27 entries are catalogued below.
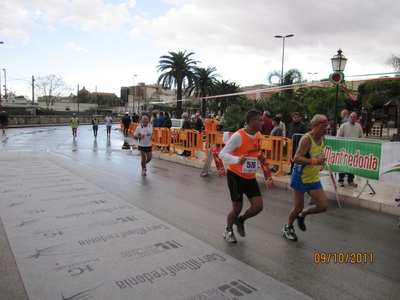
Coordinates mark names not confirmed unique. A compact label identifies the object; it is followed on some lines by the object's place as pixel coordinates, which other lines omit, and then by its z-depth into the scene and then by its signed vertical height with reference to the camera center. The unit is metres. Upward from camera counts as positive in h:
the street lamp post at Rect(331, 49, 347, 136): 12.53 +2.19
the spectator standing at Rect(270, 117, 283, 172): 10.29 -0.36
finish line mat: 3.41 -1.78
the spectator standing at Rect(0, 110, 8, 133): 29.33 -0.78
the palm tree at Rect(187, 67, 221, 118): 40.40 +3.97
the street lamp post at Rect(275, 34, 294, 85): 40.17 +9.68
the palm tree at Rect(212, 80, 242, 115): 44.88 +2.70
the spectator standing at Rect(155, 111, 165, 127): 16.38 -0.29
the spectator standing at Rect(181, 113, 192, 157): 14.39 -0.47
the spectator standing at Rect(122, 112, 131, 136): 27.25 -0.66
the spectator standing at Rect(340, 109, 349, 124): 9.73 +0.15
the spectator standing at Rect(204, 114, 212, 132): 17.62 -0.41
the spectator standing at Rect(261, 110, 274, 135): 11.15 -0.21
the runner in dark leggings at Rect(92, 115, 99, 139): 23.06 -0.95
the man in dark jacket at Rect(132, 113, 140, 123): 28.16 -0.31
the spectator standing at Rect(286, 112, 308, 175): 9.29 -0.30
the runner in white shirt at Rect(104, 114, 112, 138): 24.34 -0.69
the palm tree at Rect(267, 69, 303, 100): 40.25 +5.18
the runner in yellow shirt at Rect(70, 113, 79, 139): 23.35 -0.80
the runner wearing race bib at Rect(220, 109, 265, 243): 4.54 -0.63
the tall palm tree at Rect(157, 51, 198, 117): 37.47 +5.16
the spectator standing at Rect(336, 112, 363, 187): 8.49 -0.24
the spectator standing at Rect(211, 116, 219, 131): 17.58 -0.43
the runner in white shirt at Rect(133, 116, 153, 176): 10.24 -0.77
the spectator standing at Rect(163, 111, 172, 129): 16.39 -0.32
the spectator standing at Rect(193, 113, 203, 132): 14.81 -0.38
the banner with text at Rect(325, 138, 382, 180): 7.32 -0.79
